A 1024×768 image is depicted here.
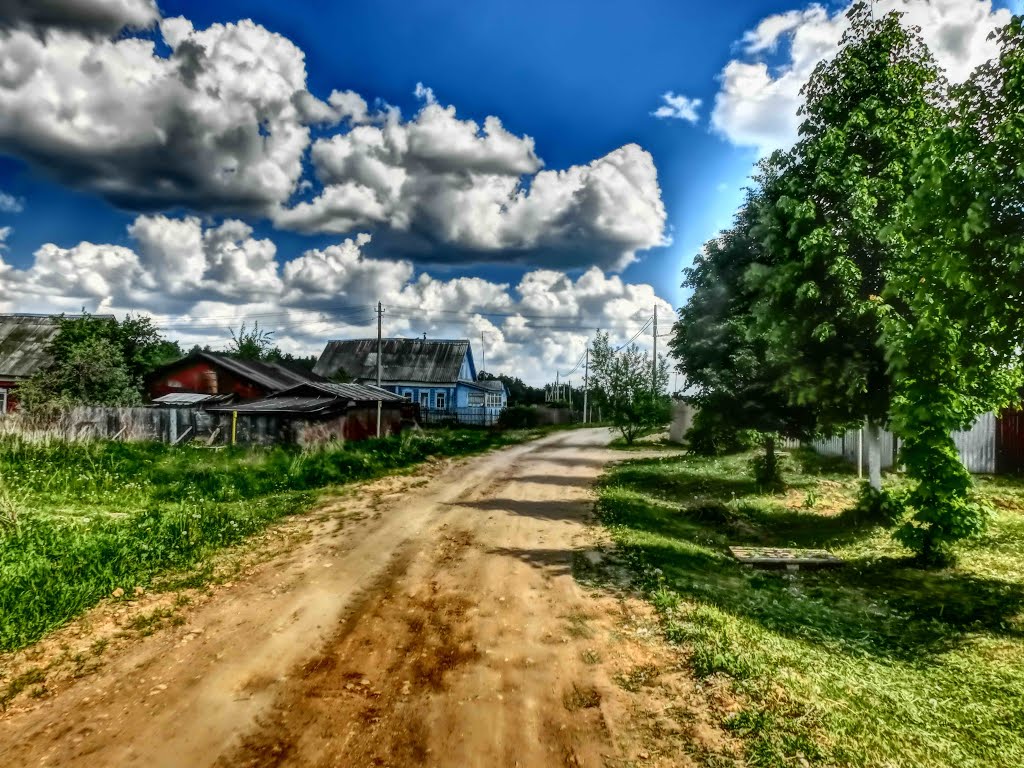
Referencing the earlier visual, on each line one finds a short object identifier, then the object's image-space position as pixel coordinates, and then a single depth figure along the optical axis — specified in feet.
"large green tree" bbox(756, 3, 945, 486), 35.37
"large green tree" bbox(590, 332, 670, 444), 95.91
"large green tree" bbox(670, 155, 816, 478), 48.11
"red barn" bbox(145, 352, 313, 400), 108.47
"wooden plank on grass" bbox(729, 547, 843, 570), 29.04
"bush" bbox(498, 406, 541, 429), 142.41
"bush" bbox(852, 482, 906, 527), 33.54
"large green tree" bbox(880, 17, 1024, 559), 19.77
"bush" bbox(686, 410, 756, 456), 72.69
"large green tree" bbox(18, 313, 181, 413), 84.58
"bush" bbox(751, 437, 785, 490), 48.47
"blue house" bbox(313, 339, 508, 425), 163.43
